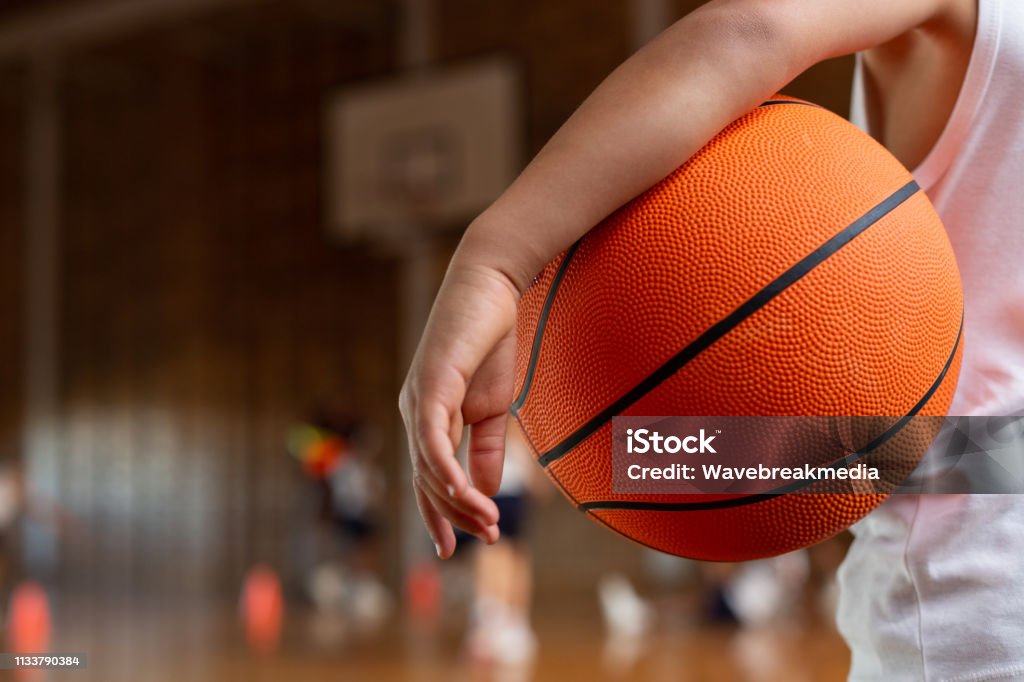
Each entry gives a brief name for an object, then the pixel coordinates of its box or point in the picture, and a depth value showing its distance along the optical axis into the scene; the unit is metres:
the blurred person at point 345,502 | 7.76
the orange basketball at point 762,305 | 1.14
